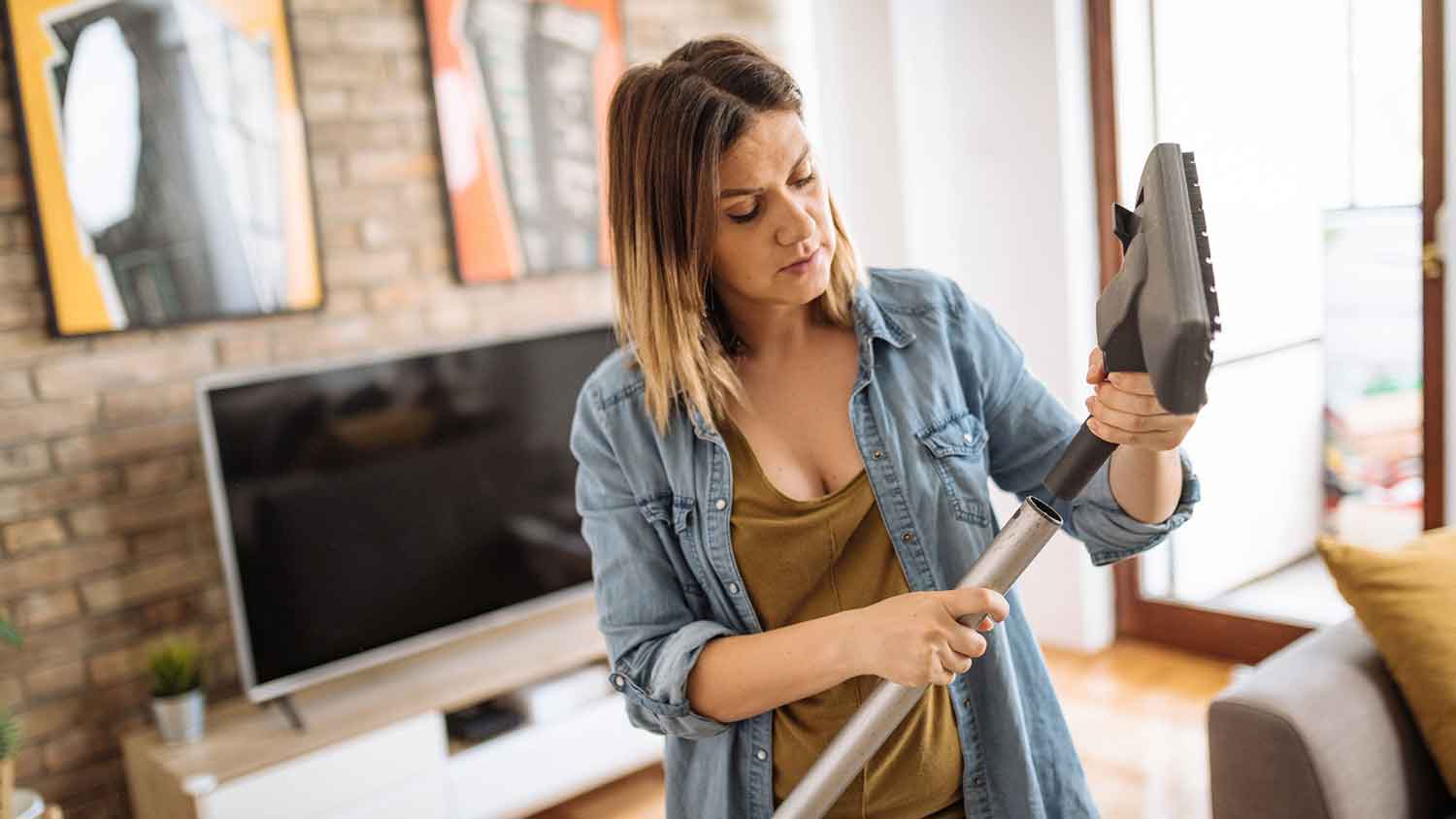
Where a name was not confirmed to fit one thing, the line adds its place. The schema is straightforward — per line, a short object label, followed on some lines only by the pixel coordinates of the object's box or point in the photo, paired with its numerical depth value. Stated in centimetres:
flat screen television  259
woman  107
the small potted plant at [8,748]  214
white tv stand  246
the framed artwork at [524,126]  309
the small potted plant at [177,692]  253
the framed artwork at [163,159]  251
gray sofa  156
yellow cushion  164
